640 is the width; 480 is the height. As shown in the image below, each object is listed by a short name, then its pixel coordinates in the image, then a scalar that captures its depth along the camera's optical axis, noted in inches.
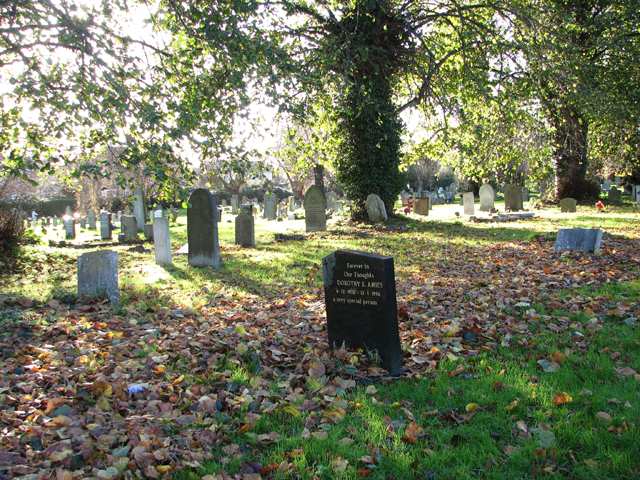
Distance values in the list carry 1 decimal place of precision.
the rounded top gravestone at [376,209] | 723.4
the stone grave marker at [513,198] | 961.5
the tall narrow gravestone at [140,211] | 882.8
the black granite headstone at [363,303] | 170.1
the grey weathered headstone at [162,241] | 429.4
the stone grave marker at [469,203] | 932.6
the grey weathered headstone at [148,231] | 684.7
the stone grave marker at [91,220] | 1019.3
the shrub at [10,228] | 448.8
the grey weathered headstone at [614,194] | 1103.6
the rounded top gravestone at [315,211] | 711.1
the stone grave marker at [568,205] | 857.5
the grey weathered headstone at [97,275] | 281.4
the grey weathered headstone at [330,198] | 1254.7
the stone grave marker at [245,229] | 556.4
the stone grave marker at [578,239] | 362.9
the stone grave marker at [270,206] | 1058.7
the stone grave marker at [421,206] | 973.8
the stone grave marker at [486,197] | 971.3
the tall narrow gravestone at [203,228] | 408.2
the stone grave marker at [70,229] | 783.7
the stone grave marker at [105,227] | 753.0
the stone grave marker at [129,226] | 714.2
